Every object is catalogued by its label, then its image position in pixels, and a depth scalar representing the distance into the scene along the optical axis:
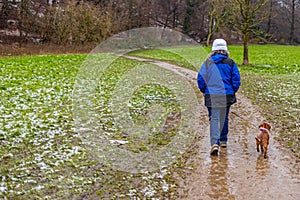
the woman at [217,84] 6.77
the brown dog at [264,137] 6.70
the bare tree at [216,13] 45.75
